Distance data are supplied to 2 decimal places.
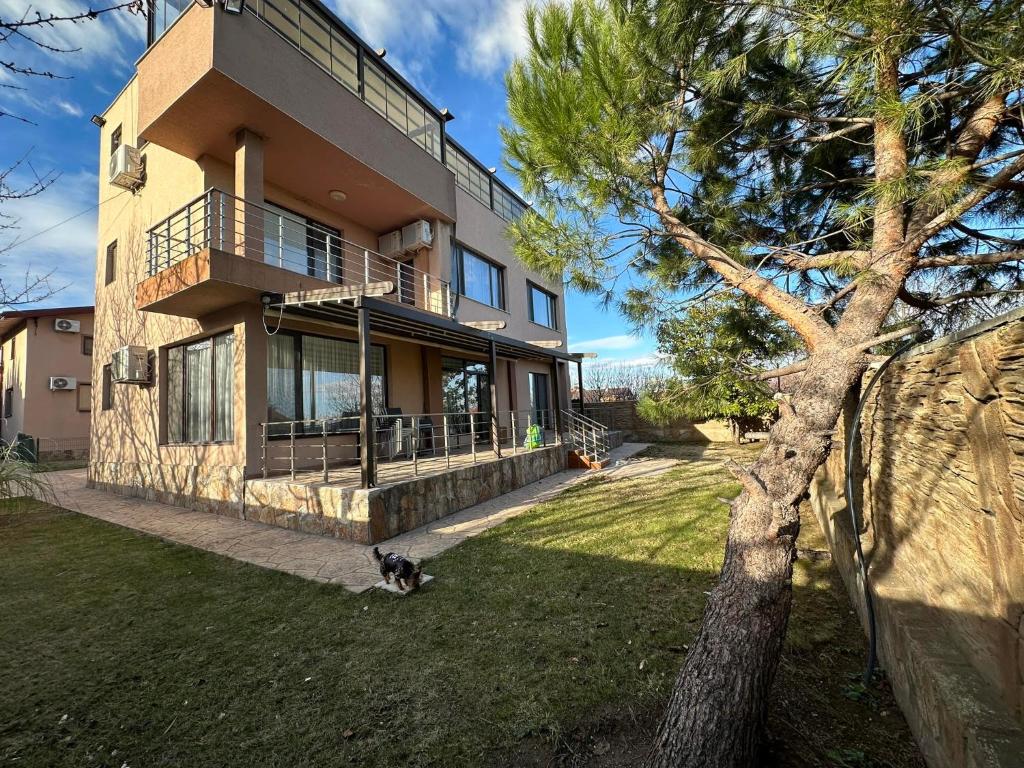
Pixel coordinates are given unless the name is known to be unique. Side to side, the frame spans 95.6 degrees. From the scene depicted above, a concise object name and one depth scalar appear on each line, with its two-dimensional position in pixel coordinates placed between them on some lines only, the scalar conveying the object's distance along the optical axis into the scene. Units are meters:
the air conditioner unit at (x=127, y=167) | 9.84
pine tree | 2.50
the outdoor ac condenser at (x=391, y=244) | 11.56
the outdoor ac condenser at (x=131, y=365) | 9.34
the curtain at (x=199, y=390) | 8.55
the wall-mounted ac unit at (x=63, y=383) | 17.92
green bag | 11.53
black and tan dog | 4.26
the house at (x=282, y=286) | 7.09
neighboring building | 17.75
